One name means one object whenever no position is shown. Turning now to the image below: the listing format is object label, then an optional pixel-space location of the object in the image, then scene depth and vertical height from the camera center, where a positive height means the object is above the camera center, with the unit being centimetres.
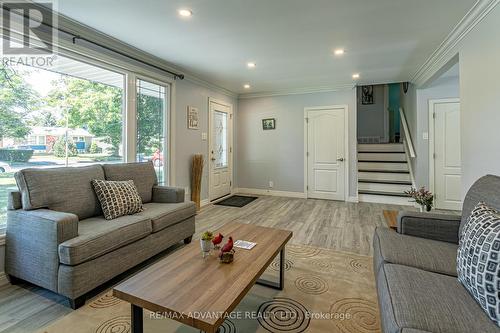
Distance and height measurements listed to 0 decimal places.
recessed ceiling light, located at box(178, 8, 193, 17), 235 +146
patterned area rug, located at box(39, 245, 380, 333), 161 -102
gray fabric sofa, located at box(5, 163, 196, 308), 180 -55
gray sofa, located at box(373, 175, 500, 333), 102 -60
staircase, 517 -17
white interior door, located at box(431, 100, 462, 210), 438 +22
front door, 520 +35
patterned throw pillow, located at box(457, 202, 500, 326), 106 -44
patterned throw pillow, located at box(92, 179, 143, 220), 244 -32
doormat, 505 -73
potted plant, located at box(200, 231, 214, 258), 170 -52
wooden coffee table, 114 -63
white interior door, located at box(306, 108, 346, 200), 533 +28
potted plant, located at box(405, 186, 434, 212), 286 -37
